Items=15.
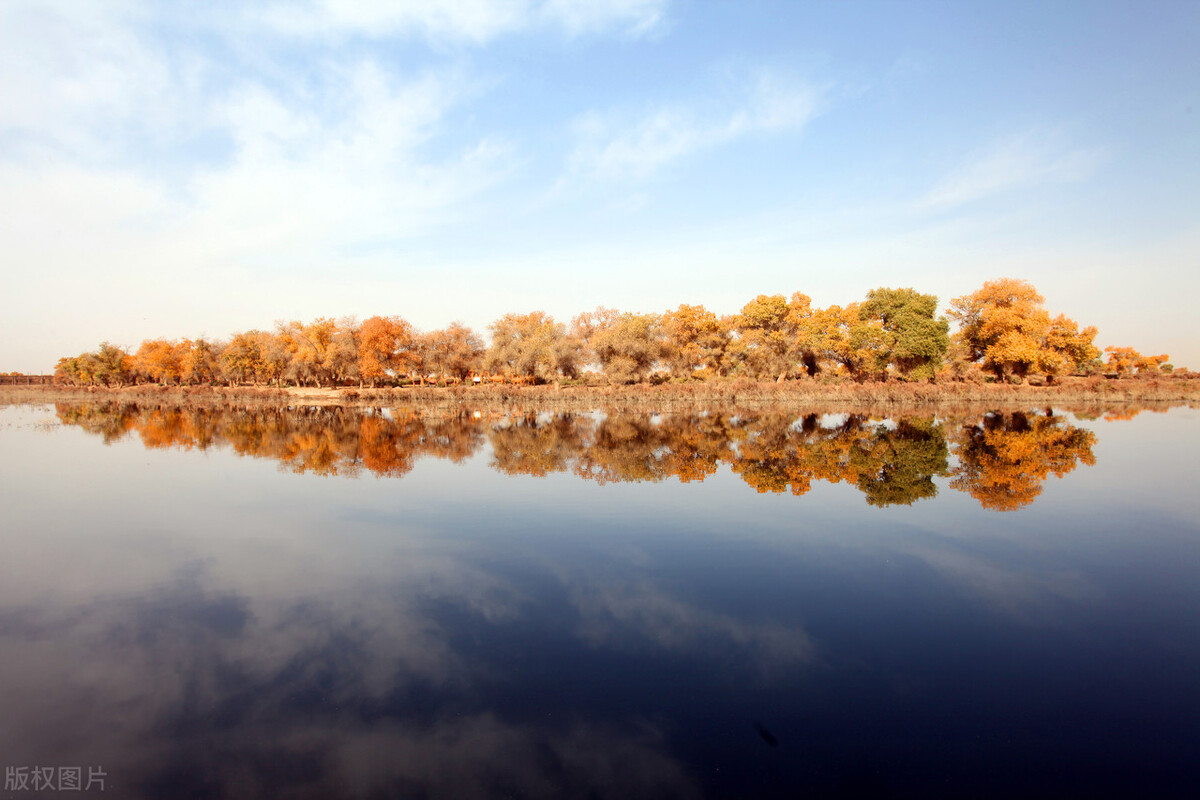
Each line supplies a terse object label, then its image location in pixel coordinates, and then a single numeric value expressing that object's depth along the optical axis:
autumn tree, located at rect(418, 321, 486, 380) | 80.88
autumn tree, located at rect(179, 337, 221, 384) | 89.94
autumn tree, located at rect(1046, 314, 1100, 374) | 57.19
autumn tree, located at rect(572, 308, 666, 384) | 60.62
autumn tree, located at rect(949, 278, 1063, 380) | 52.53
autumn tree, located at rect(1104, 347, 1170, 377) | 80.38
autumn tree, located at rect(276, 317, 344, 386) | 74.81
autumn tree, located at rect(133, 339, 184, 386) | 92.12
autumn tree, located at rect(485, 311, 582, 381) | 66.88
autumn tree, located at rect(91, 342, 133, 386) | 92.06
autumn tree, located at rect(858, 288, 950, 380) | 58.02
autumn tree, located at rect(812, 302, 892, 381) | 59.91
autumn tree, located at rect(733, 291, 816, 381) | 62.22
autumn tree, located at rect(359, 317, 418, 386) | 74.50
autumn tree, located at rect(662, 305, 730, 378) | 67.50
